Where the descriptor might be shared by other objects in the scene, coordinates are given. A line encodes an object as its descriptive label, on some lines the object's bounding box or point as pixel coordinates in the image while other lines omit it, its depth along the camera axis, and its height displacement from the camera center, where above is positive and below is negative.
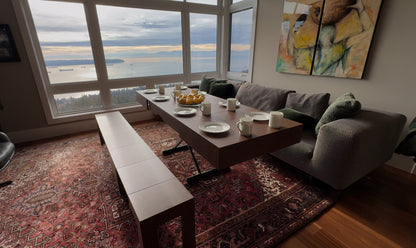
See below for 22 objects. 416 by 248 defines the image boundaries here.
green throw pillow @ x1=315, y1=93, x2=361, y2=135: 1.74 -0.45
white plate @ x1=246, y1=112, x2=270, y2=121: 1.51 -0.46
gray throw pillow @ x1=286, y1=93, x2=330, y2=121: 2.12 -0.49
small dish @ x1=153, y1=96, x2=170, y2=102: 2.22 -0.45
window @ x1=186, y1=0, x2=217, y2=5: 3.82 +1.12
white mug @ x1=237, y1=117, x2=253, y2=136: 1.20 -0.41
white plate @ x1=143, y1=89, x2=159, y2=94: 2.69 -0.45
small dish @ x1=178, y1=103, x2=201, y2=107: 1.98 -0.47
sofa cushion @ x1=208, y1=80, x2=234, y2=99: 3.06 -0.49
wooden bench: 1.00 -0.78
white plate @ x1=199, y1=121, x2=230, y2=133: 1.28 -0.46
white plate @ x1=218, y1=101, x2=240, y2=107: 1.96 -0.46
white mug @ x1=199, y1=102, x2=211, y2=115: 1.64 -0.41
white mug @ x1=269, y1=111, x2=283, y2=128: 1.33 -0.41
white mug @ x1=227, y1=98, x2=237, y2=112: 1.77 -0.41
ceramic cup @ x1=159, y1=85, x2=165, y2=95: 2.61 -0.42
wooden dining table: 1.12 -0.49
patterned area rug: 1.35 -1.21
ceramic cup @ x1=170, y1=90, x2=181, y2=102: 2.22 -0.41
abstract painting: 2.15 +0.28
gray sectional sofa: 1.55 -0.70
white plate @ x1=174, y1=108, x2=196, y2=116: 1.67 -0.46
